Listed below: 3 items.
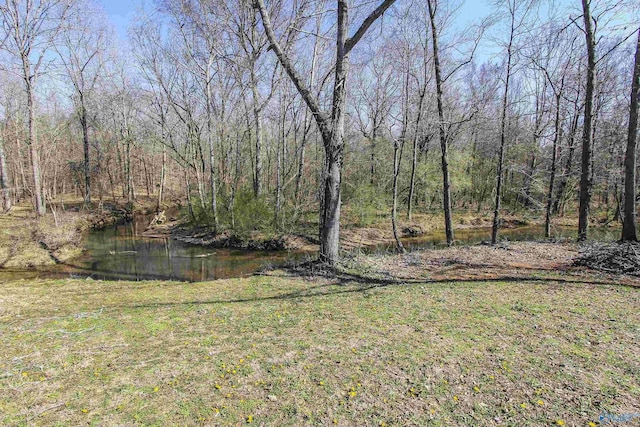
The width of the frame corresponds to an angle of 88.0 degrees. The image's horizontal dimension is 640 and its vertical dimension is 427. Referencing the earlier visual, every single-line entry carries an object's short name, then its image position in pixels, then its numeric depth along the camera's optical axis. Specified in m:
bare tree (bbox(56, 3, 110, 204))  22.13
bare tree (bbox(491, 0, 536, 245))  11.29
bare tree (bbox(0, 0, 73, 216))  15.49
